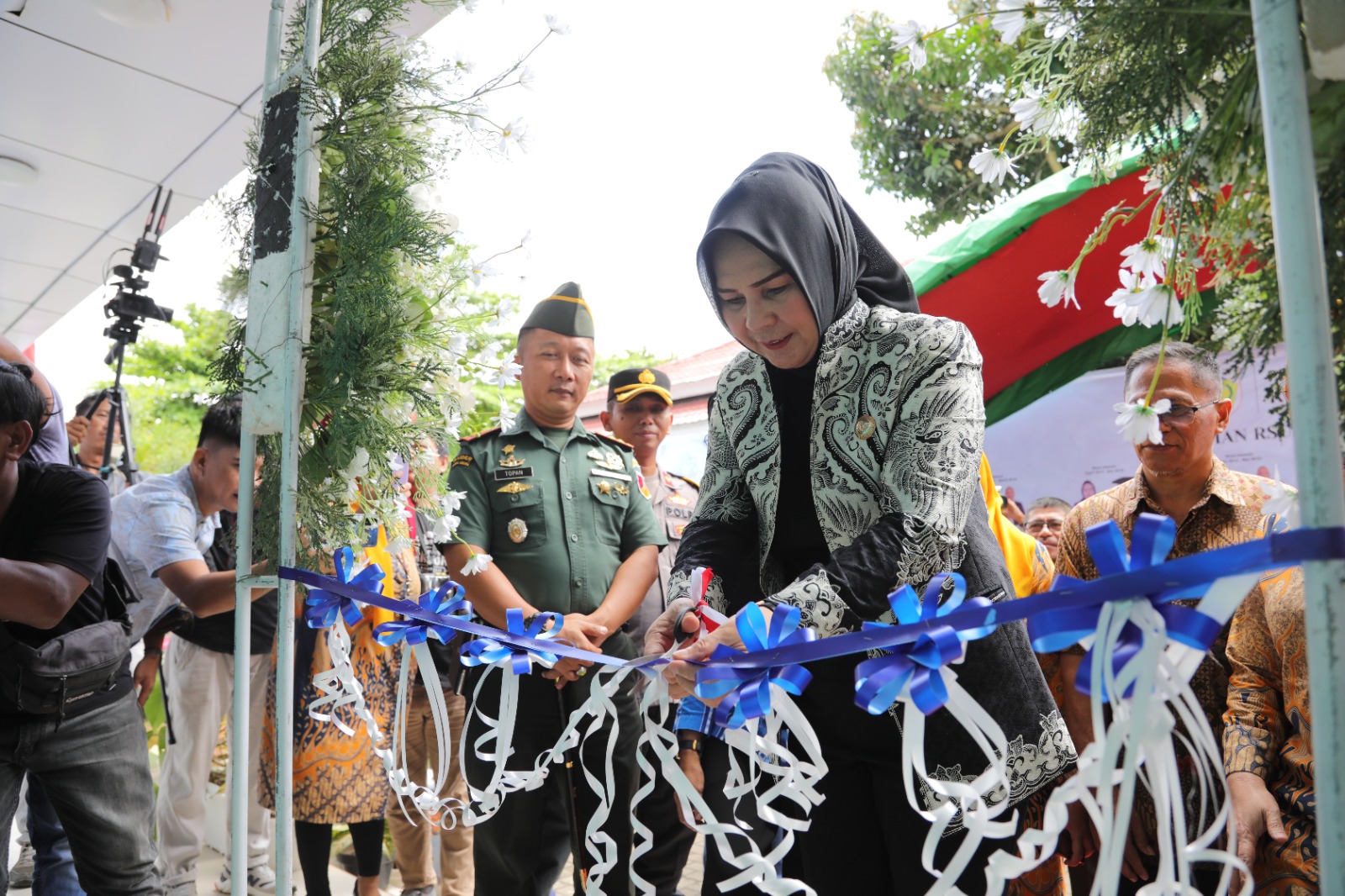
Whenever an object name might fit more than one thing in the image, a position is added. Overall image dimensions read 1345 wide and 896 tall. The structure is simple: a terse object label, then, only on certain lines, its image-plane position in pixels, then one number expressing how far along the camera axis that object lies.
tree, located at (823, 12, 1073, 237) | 7.80
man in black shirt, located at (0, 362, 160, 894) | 2.07
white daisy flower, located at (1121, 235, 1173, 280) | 1.17
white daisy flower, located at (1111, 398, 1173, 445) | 1.12
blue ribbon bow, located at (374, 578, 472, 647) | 1.74
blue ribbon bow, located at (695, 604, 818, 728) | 1.22
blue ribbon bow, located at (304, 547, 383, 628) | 1.80
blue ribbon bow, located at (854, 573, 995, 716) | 1.04
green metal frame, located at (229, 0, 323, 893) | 1.90
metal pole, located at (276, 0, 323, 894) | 1.88
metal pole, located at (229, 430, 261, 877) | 1.95
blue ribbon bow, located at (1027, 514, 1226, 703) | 0.86
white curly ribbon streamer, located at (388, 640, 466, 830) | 1.73
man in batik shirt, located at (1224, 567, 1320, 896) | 1.77
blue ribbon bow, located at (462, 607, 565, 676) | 1.58
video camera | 5.29
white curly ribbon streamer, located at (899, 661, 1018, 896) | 1.00
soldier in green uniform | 2.50
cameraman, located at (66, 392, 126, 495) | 5.00
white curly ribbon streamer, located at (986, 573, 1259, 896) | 0.87
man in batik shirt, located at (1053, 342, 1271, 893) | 2.15
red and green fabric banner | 3.76
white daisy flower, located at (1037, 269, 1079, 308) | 1.28
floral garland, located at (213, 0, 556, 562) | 1.93
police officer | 3.44
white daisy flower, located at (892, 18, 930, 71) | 1.25
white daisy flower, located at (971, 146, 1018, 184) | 1.40
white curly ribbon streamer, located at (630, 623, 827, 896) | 1.19
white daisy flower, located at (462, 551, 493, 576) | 2.09
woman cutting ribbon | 1.39
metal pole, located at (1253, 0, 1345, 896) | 0.79
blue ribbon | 0.79
